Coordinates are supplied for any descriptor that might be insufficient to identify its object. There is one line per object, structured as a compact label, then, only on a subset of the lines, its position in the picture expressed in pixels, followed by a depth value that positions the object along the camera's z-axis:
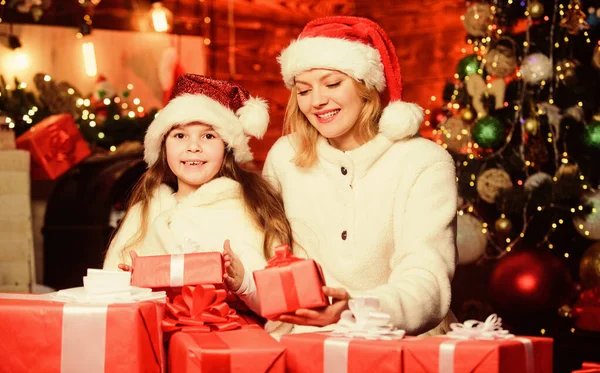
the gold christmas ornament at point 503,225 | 5.18
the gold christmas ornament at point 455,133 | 5.37
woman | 2.79
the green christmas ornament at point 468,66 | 5.43
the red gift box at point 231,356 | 2.00
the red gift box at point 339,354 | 1.96
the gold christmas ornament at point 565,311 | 5.16
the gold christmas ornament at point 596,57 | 5.03
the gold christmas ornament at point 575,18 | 5.14
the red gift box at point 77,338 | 2.08
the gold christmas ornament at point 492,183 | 5.20
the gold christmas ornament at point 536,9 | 5.18
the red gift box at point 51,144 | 5.16
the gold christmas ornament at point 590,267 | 4.95
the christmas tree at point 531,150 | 5.00
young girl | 2.84
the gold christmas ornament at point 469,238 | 5.20
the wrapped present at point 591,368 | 2.18
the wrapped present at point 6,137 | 4.94
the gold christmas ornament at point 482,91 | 5.33
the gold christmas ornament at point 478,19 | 5.39
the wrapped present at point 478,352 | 1.89
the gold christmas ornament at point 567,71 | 5.16
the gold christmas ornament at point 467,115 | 5.40
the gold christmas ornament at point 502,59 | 5.25
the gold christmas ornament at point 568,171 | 5.05
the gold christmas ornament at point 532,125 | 5.17
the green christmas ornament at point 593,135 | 4.93
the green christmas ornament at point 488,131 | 5.16
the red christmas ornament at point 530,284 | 4.92
